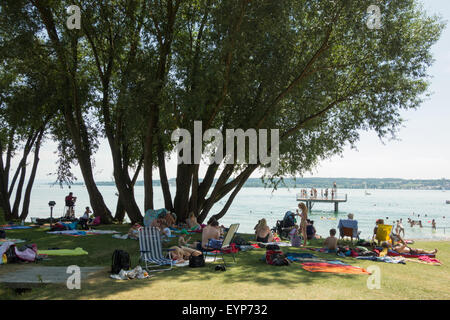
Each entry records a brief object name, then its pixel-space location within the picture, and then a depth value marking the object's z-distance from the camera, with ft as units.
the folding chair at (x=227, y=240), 32.55
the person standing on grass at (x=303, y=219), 45.29
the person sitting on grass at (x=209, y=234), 34.94
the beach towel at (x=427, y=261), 36.38
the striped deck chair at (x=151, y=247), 28.96
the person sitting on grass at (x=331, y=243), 40.57
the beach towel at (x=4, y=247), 29.50
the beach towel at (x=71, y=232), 49.34
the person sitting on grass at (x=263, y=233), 45.91
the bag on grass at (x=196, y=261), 29.76
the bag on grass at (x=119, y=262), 26.16
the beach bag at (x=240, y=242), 42.15
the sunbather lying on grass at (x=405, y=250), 40.96
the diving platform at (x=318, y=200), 233.74
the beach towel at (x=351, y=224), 49.80
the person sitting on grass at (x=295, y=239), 44.29
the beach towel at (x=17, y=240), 41.91
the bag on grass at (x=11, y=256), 29.81
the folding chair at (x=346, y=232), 49.26
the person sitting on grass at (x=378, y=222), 47.38
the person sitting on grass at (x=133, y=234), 45.86
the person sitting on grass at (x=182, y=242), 36.69
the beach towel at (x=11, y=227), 56.37
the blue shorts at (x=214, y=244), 32.72
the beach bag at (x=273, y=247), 34.48
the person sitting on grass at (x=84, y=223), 54.81
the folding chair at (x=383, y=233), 45.52
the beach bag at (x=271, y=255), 31.65
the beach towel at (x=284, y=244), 44.91
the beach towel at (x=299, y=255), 35.66
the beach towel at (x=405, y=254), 39.93
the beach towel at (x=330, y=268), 29.40
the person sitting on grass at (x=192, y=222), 54.85
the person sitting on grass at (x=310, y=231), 53.42
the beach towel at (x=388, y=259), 36.19
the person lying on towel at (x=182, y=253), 31.22
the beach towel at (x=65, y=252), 34.71
